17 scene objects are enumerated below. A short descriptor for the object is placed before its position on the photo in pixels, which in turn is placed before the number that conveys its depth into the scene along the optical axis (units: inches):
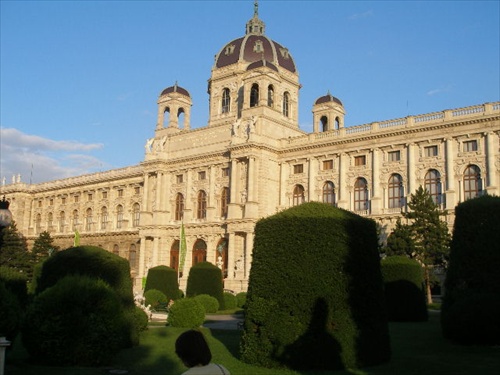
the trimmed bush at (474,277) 613.3
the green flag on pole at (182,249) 1801.2
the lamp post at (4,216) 445.1
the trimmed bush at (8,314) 508.4
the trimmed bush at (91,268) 669.3
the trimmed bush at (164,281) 1332.4
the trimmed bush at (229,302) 1362.0
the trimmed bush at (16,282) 644.6
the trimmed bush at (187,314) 844.0
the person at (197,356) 215.3
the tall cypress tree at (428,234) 1392.7
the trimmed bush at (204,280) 1282.0
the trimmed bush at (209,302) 1195.9
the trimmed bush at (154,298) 1238.9
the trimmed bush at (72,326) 530.6
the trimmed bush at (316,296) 502.9
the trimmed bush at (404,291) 916.6
